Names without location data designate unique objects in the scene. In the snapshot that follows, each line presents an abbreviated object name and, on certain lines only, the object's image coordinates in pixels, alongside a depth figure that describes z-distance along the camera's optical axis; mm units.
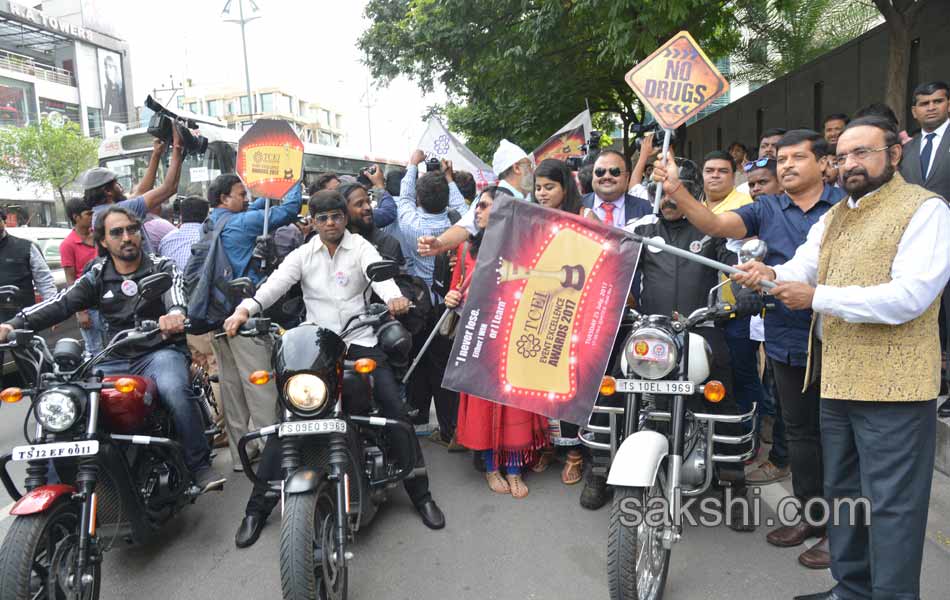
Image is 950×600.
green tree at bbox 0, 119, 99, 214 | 31156
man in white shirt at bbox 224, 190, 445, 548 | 3758
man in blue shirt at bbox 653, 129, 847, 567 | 3318
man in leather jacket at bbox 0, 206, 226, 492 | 3660
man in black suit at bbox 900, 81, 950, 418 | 4609
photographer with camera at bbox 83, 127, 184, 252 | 5359
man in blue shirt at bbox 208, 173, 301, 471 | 4652
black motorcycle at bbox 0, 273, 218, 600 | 2707
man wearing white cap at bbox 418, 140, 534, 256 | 5973
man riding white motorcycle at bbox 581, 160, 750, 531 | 3598
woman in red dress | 4266
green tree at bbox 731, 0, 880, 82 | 10812
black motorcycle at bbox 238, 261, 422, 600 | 2711
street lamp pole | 18875
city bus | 13352
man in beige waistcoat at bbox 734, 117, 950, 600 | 2367
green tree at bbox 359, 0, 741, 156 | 8070
